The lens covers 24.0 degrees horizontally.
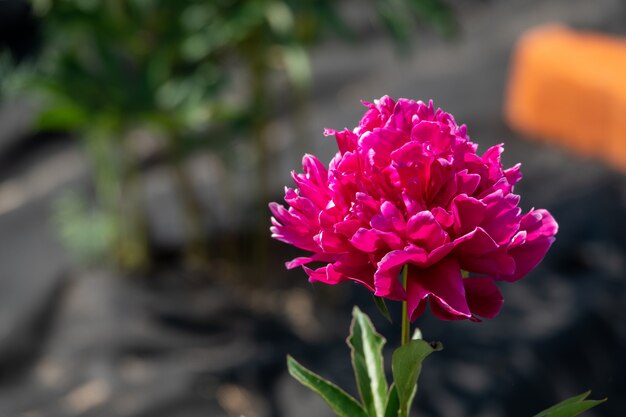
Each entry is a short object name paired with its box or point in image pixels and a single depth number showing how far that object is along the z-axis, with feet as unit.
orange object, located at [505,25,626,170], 8.73
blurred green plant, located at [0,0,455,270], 6.11
